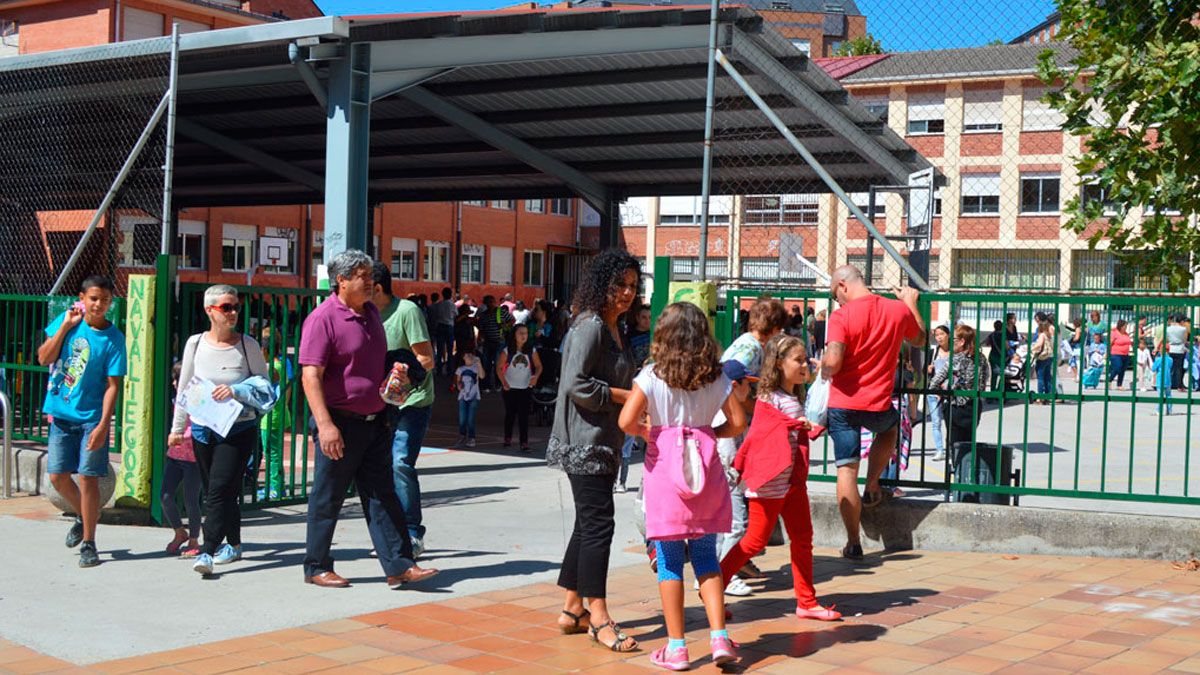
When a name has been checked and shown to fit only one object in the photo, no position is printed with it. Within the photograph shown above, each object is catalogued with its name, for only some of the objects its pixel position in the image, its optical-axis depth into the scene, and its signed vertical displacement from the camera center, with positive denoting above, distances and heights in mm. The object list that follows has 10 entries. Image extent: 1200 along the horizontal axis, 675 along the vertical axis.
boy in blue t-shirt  7637 -473
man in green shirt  7785 -524
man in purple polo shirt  6770 -572
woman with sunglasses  7238 -680
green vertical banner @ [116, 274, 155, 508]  8508 -563
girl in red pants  6520 -737
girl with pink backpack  5500 -596
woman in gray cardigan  5805 -460
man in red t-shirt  7906 -242
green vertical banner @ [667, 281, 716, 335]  8648 +157
